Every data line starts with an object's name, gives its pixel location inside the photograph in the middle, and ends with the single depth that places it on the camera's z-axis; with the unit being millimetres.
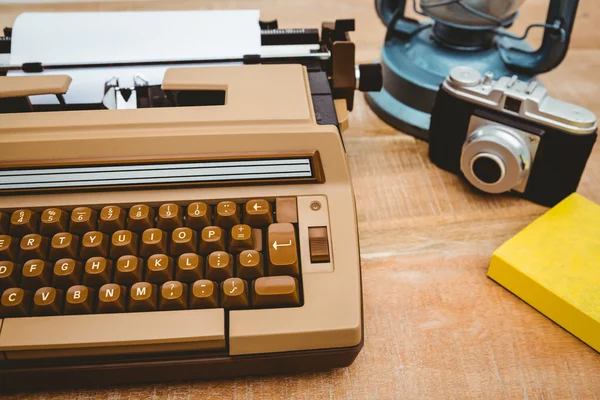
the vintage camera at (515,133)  609
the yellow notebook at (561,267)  538
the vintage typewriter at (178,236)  470
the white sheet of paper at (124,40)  652
